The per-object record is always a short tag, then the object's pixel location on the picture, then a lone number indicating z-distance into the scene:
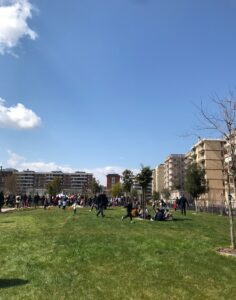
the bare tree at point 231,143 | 9.25
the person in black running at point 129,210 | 14.94
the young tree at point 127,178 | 48.20
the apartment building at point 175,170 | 99.37
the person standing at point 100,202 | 16.33
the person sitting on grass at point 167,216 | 15.22
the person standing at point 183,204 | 20.20
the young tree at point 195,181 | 35.38
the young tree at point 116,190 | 81.74
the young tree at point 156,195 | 94.22
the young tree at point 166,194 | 89.64
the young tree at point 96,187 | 63.18
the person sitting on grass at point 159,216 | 14.83
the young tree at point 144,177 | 19.62
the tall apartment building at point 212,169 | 71.74
